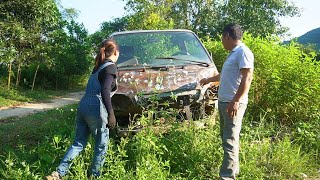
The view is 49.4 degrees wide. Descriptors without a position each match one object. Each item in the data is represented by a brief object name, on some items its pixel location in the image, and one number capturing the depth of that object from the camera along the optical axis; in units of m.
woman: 3.80
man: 3.74
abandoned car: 4.68
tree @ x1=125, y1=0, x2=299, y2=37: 25.77
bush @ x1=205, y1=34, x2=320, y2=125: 5.69
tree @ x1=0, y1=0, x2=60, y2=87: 13.27
